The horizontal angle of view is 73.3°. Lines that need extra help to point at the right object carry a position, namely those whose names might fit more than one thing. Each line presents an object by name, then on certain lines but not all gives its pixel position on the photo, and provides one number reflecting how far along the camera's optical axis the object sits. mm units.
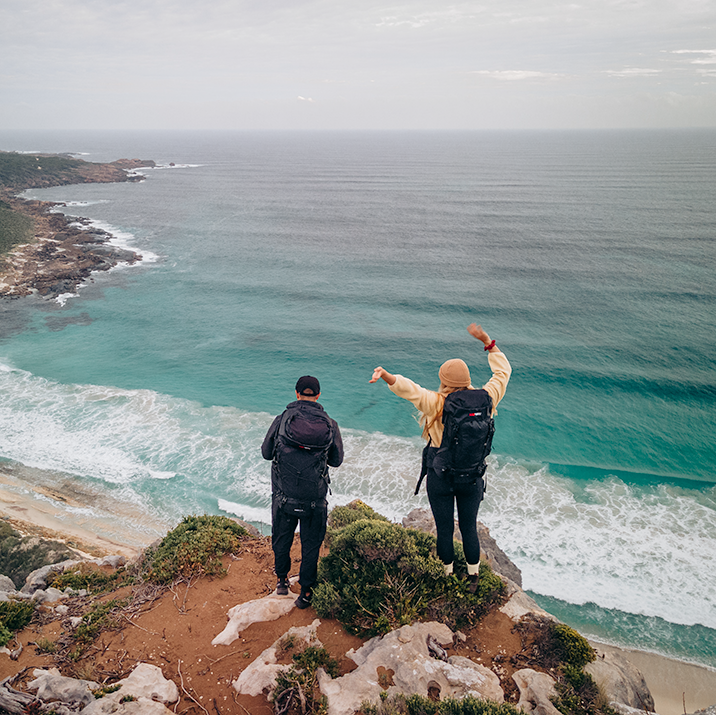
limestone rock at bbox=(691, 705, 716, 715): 5330
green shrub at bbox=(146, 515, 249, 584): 7824
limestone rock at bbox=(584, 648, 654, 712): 5703
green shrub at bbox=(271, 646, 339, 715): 4949
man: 5445
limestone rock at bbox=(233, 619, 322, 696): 5289
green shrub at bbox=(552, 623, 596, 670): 5855
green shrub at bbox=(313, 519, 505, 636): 6145
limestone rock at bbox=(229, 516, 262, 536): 10138
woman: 5238
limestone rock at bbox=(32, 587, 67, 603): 7823
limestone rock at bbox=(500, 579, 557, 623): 6527
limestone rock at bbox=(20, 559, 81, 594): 9422
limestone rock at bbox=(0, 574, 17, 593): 10160
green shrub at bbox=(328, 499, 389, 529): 9859
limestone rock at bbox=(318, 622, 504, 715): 5102
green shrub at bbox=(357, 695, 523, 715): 4789
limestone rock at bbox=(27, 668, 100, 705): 5020
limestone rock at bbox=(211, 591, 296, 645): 6230
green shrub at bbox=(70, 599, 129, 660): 6114
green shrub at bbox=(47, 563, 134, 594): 8586
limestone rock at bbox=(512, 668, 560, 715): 5092
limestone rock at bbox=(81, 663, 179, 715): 4914
